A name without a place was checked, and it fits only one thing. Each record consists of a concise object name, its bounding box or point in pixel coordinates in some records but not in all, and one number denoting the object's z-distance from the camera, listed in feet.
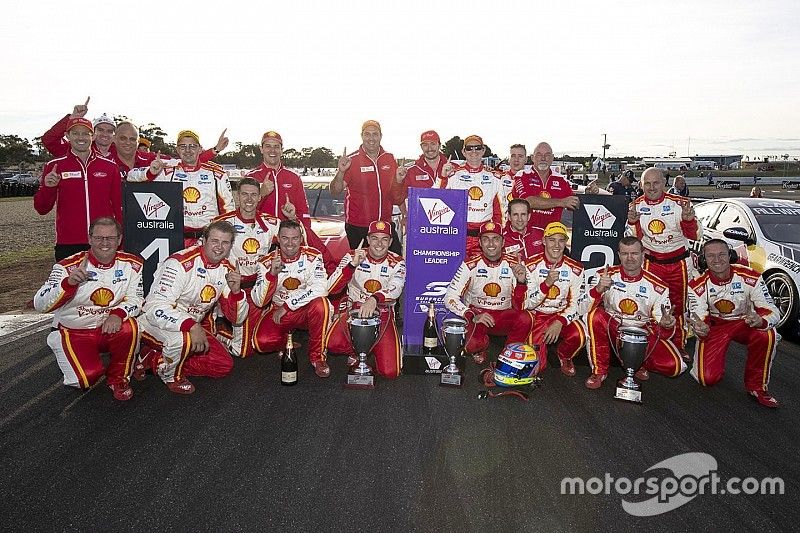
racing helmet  15.56
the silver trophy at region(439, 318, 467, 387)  16.24
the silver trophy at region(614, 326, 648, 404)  15.34
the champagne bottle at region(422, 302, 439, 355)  17.39
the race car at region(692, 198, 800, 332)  21.59
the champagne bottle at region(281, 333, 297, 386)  16.21
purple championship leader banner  18.54
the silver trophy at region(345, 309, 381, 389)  16.17
